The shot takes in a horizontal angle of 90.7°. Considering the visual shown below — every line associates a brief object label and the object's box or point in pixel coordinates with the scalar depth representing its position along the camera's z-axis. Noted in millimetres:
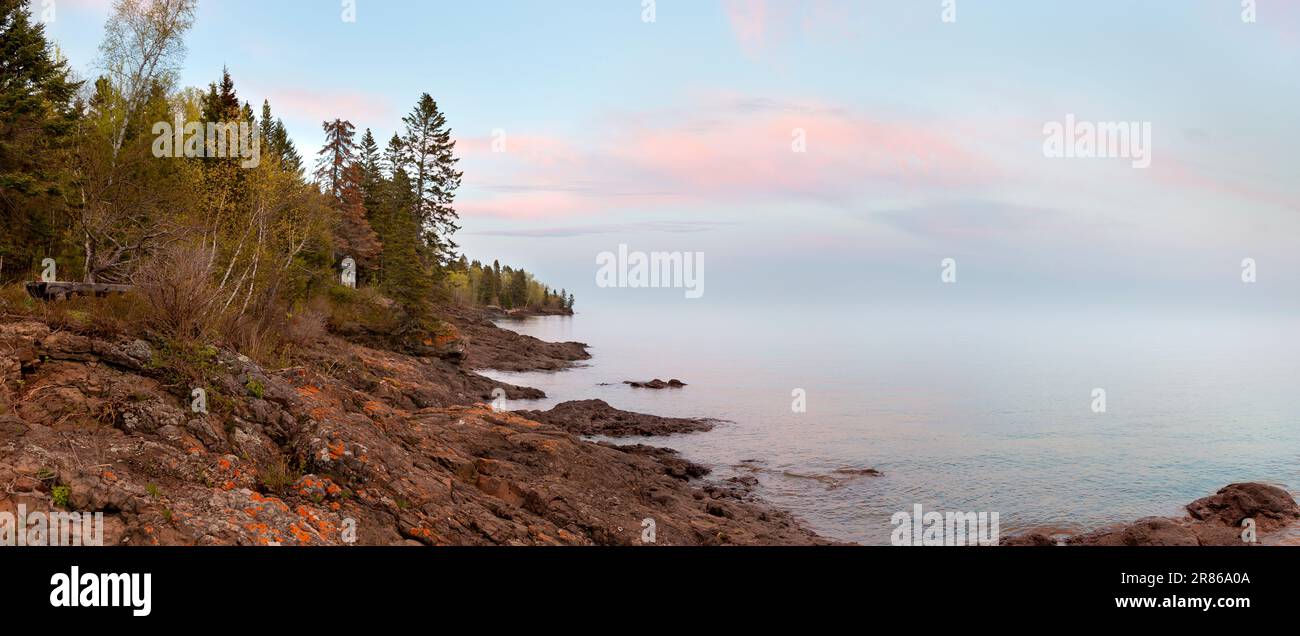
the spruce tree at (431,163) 57906
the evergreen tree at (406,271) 43719
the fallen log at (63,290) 12805
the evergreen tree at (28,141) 22094
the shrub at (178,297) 12258
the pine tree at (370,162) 61875
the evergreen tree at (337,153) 52188
